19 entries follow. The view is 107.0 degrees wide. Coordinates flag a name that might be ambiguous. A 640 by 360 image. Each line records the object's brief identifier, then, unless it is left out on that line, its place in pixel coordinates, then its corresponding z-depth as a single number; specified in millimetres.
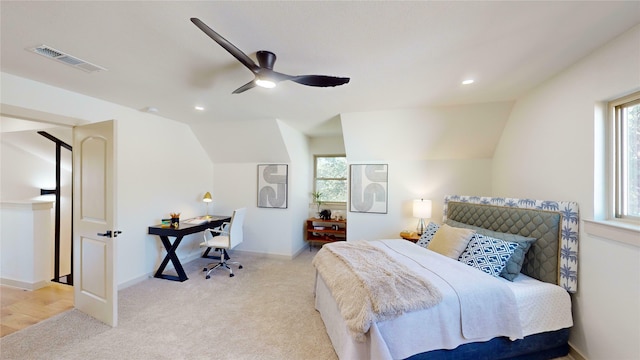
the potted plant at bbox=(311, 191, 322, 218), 5181
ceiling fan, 1802
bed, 1577
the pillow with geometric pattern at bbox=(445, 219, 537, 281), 2125
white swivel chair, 3637
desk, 3420
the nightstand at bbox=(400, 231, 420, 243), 3633
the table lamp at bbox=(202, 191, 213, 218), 4437
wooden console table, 4773
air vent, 1834
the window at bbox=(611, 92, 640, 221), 1729
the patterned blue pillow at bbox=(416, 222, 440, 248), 3029
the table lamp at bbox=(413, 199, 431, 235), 3680
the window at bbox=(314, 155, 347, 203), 5234
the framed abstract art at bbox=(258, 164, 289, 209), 4520
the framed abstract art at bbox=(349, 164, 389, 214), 4117
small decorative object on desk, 3619
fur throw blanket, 1550
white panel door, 2389
